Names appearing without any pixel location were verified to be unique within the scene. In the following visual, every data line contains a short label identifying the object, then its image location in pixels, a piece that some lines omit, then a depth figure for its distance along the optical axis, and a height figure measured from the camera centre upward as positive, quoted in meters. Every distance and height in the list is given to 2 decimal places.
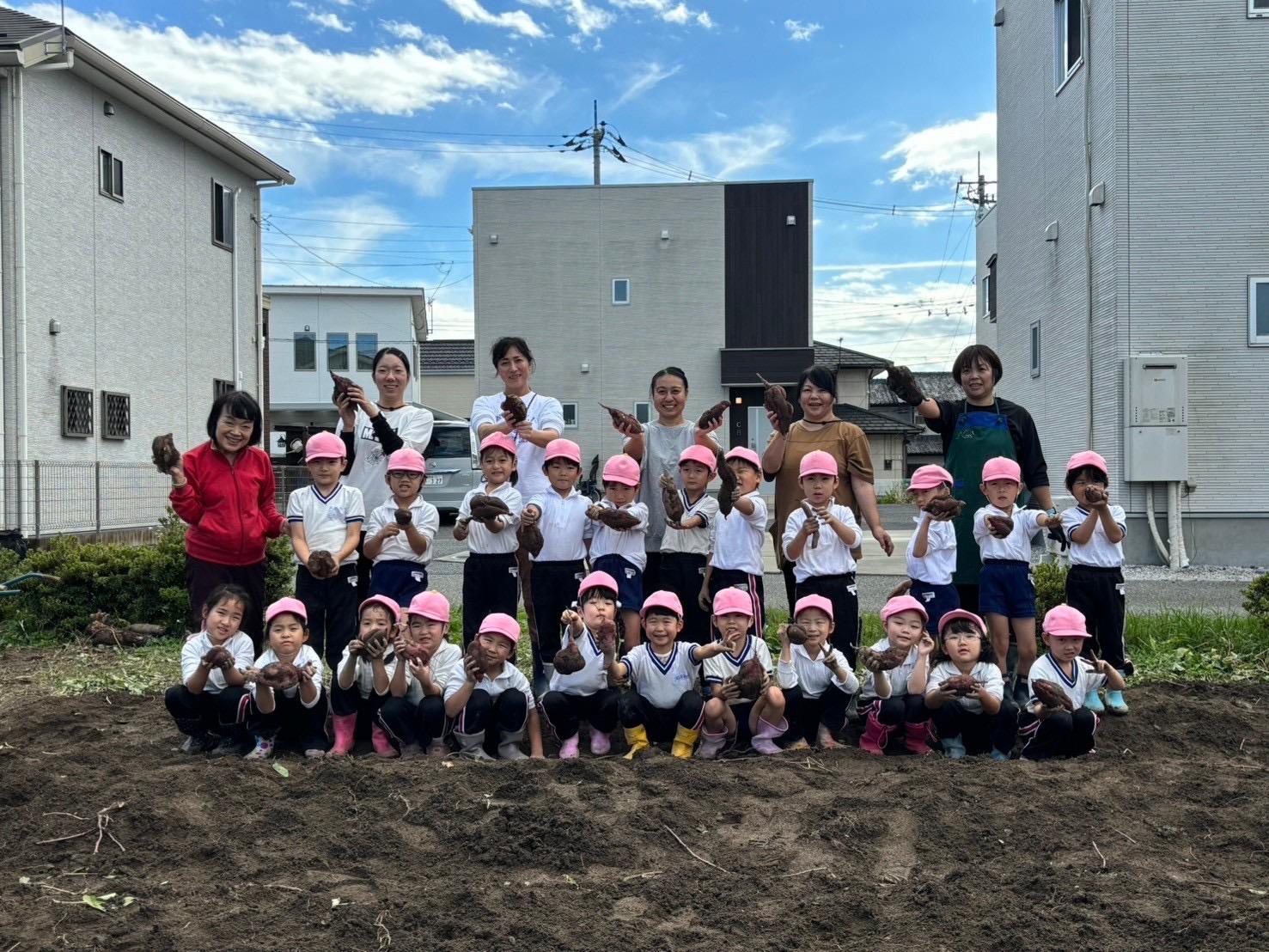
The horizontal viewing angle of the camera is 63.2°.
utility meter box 12.12 +0.49
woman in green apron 5.73 +0.11
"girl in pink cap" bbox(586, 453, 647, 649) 5.53 -0.44
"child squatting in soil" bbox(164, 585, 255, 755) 4.97 -1.08
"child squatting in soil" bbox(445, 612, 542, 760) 4.91 -1.15
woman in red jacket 5.48 -0.21
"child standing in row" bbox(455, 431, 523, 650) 5.58 -0.50
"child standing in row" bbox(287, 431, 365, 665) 5.50 -0.39
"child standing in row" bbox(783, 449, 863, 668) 5.35 -0.44
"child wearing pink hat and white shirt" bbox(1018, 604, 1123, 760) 4.84 -1.12
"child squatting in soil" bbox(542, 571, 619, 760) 5.09 -1.13
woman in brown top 5.72 +0.07
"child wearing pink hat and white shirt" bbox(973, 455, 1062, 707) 5.47 -0.55
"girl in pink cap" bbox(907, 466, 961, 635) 5.43 -0.50
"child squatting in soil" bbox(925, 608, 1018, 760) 4.95 -1.17
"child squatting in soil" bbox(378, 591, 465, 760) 4.97 -1.11
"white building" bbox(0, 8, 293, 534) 13.59 +2.99
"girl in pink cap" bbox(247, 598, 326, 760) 5.02 -1.16
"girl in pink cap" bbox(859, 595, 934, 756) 4.99 -1.10
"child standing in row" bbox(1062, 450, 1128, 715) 5.61 -0.64
